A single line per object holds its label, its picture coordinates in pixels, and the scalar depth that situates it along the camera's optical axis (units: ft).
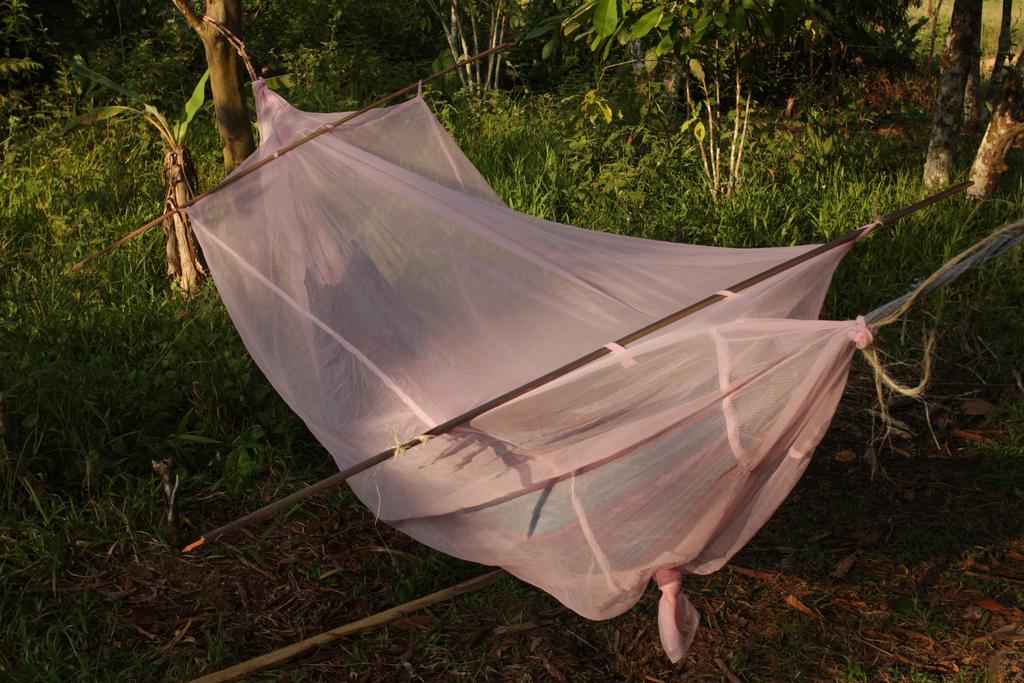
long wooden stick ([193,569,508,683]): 7.10
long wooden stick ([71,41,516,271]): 9.68
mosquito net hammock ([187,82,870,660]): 5.92
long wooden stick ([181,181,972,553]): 5.60
